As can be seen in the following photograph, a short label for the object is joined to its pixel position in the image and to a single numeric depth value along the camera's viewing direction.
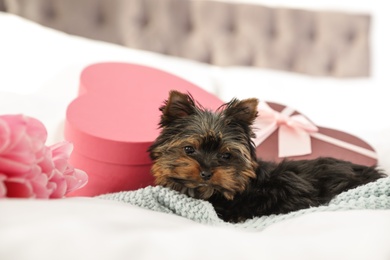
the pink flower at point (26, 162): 0.87
